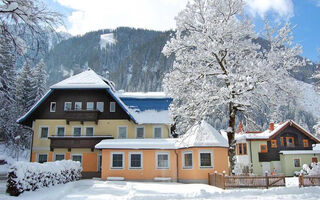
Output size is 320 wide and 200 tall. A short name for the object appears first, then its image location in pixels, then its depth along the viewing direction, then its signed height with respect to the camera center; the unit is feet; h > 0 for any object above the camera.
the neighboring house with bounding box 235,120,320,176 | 132.57 -0.31
